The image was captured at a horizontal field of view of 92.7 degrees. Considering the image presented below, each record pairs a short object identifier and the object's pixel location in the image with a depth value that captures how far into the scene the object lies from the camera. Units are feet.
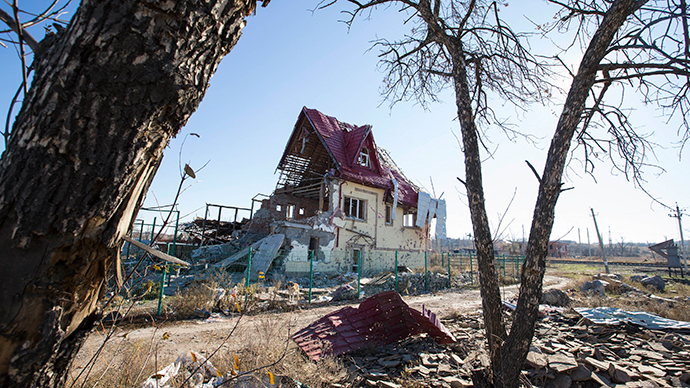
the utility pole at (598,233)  83.88
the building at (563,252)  186.52
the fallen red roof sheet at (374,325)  15.84
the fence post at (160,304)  22.94
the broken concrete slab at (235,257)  44.42
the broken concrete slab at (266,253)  46.54
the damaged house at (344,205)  53.01
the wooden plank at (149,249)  5.58
